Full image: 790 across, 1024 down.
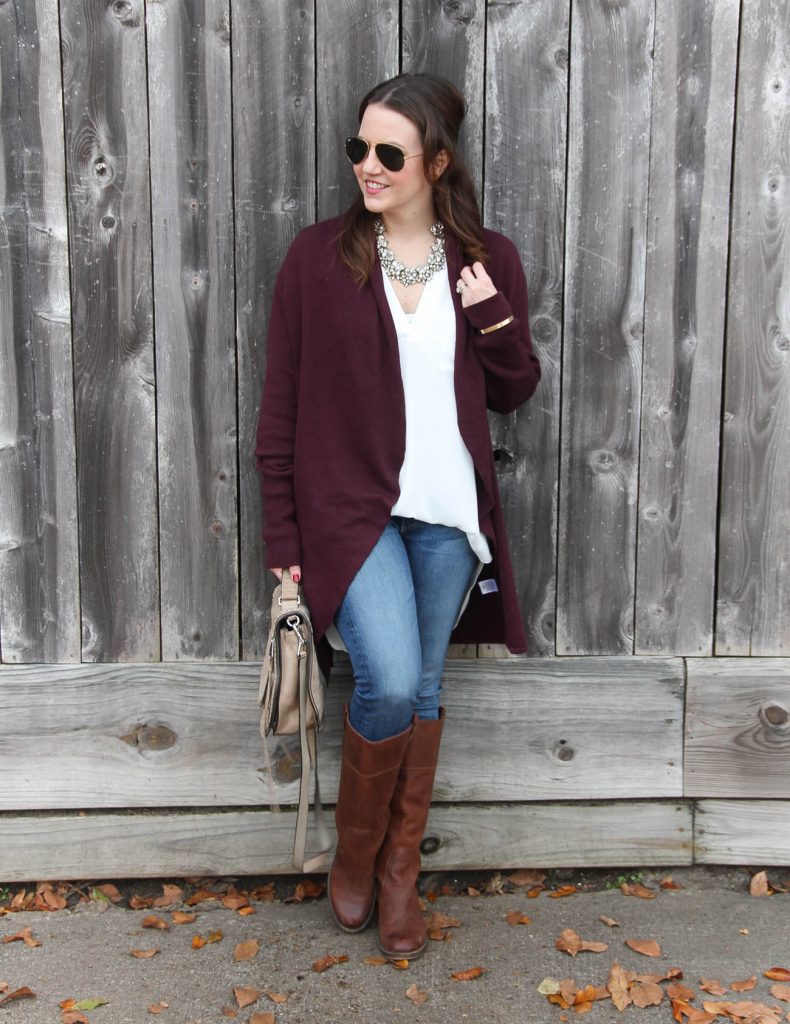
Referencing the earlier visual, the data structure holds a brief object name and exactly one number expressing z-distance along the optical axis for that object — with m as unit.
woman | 2.61
